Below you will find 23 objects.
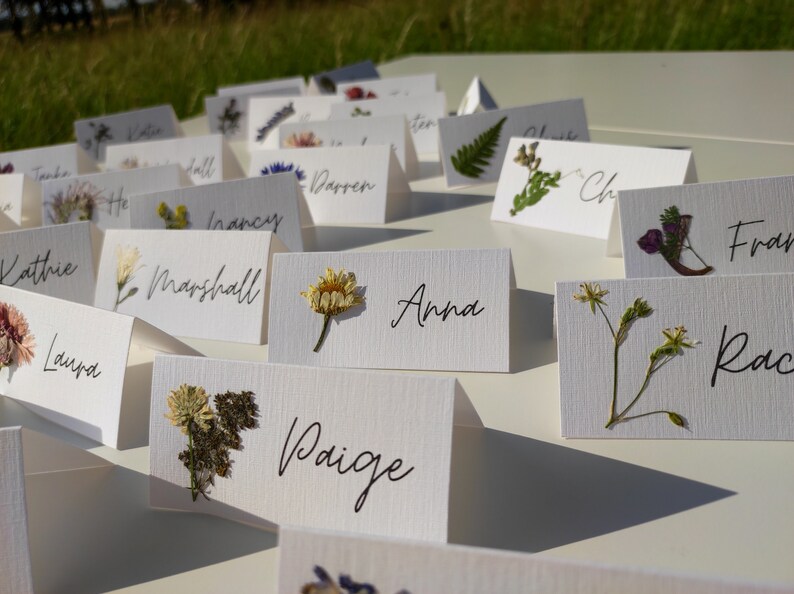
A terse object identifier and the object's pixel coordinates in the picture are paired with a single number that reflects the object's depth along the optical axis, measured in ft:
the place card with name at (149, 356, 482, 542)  0.62
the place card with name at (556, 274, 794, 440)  0.73
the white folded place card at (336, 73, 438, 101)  2.04
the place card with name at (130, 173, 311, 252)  1.24
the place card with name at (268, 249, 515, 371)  0.88
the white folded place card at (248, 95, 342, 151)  2.01
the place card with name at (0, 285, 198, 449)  0.81
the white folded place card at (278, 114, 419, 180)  1.66
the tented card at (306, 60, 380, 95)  2.27
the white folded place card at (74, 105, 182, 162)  2.03
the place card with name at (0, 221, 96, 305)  1.11
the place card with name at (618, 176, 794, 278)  0.94
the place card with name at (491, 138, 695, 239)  1.19
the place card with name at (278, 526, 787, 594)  0.46
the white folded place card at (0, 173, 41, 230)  1.50
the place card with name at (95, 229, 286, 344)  1.01
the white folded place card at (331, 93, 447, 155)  1.85
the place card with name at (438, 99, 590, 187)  1.55
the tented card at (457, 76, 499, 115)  1.82
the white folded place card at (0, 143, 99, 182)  1.70
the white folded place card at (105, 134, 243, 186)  1.58
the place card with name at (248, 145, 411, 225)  1.45
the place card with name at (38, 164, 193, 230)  1.41
